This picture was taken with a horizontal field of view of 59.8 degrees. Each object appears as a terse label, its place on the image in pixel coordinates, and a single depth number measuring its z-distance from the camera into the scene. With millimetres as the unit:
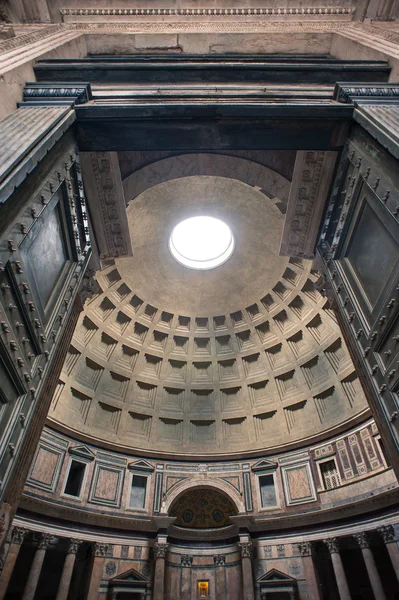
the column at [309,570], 11820
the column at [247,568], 12602
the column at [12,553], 10055
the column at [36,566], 10500
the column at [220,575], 13523
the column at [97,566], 11930
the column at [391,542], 10570
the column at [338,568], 11044
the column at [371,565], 10500
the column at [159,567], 12406
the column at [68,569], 11069
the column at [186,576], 13508
